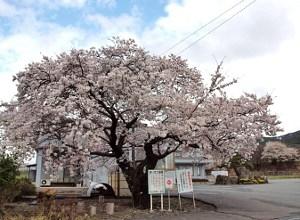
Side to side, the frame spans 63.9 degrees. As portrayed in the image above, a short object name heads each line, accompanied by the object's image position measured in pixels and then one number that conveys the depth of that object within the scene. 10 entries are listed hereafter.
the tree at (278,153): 33.00
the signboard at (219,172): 28.61
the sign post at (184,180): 9.44
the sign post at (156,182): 8.72
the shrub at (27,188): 12.44
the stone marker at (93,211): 7.66
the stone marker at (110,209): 8.01
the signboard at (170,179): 9.08
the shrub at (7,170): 7.32
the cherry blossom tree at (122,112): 8.15
